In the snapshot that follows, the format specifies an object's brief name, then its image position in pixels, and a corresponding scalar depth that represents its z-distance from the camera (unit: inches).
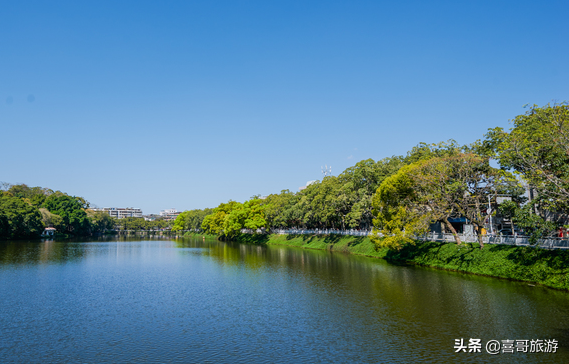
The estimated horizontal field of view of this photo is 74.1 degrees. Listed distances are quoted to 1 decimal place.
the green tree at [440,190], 1615.4
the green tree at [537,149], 1085.8
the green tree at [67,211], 5132.9
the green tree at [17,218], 3683.6
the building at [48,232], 4849.2
